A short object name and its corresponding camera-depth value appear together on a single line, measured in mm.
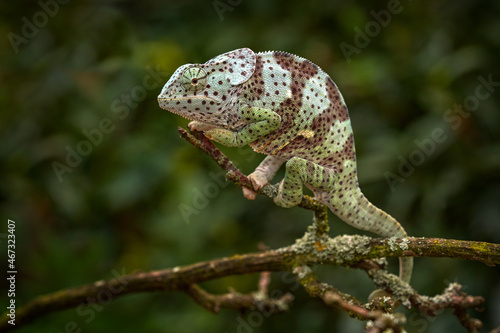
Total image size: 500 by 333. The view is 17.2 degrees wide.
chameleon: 871
